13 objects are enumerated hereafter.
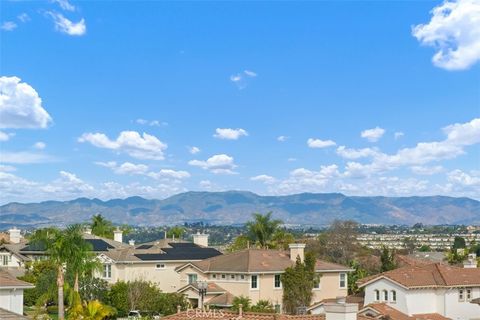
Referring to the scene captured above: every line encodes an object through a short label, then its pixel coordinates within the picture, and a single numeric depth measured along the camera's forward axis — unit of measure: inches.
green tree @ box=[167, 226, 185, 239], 4749.0
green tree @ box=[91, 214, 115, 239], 4279.0
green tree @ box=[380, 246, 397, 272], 3051.2
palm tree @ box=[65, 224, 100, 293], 2076.8
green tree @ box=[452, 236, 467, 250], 7400.1
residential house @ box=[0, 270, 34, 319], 1658.5
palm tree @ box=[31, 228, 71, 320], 2046.0
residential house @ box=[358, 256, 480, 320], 2188.7
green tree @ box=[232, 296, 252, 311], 2263.7
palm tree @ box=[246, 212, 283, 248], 3503.9
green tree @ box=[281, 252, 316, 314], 2466.8
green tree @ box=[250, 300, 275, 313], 2209.6
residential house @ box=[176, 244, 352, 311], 2438.5
